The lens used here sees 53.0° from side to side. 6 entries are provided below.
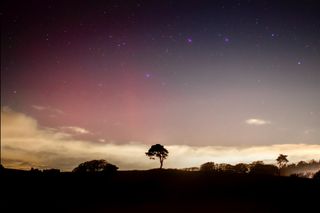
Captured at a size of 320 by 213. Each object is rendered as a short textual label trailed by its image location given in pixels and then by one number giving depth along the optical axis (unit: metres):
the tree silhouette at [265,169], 113.20
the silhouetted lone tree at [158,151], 92.81
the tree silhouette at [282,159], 126.50
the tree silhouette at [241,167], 131.12
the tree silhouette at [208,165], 136.36
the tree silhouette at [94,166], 107.94
